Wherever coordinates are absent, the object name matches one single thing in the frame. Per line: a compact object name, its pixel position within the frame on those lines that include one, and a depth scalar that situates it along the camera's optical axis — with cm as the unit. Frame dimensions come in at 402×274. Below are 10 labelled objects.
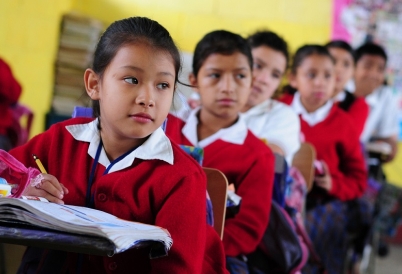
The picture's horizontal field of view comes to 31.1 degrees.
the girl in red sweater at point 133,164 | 140
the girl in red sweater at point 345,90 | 419
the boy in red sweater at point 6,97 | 312
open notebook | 107
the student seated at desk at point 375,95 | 481
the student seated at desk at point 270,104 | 280
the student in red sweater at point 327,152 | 328
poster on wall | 596
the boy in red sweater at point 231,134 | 204
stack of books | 496
